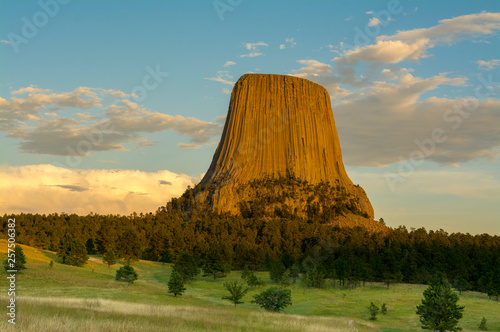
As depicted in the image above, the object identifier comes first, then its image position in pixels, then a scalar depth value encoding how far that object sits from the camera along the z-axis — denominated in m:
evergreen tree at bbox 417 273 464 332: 38.09
